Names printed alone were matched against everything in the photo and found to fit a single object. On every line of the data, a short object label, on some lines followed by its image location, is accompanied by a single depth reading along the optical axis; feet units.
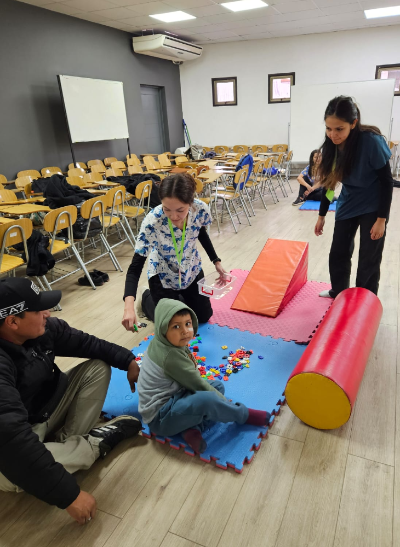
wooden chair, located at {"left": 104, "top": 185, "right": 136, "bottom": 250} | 13.87
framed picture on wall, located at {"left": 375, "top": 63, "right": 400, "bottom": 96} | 28.89
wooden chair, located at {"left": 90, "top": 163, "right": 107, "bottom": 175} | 22.81
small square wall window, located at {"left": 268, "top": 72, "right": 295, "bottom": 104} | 32.48
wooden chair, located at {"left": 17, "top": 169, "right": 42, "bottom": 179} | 20.33
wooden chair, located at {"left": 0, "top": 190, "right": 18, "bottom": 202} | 15.31
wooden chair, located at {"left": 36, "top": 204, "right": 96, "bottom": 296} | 10.96
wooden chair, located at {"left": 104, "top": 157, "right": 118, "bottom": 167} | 26.68
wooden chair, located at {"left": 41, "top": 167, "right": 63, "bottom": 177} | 21.26
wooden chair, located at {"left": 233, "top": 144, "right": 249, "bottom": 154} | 33.04
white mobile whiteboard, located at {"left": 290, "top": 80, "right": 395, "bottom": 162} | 27.22
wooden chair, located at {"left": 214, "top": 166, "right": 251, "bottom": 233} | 17.68
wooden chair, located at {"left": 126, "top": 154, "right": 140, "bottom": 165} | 27.30
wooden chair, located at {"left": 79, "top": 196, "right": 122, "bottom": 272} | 12.40
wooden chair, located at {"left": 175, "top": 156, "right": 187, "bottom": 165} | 27.53
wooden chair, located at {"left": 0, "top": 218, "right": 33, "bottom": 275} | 9.80
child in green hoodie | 5.63
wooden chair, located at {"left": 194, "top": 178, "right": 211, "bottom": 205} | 15.41
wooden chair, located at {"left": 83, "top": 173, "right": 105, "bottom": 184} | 19.14
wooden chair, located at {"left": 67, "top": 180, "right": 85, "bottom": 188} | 17.70
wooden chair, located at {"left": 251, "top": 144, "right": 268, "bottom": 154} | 32.83
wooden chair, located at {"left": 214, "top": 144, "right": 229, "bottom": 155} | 34.24
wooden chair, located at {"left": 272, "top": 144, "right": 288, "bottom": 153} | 32.24
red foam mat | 8.87
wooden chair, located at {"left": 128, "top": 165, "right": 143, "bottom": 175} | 23.77
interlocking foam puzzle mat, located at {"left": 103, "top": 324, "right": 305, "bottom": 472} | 5.84
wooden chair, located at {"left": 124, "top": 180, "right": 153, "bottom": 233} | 15.28
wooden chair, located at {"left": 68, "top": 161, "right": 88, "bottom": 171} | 23.47
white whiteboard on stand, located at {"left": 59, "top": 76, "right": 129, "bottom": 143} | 23.15
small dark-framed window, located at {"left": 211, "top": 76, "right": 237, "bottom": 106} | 34.22
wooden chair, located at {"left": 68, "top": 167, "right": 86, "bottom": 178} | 20.61
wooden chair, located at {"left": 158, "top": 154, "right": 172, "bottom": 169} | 27.70
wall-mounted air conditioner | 27.96
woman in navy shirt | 7.47
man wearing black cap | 4.03
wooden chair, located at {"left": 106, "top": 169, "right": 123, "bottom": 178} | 21.89
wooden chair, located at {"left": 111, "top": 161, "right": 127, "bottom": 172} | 24.02
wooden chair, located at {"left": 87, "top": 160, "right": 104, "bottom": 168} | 24.82
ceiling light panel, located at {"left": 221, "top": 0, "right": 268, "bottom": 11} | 22.25
